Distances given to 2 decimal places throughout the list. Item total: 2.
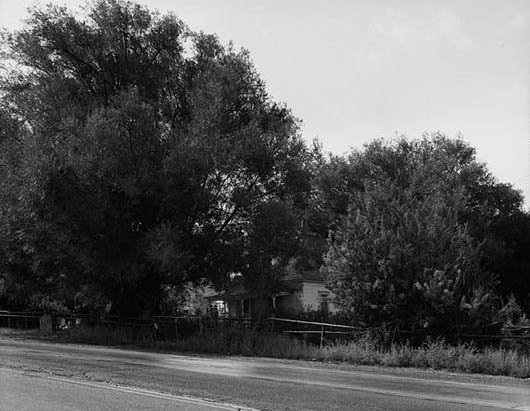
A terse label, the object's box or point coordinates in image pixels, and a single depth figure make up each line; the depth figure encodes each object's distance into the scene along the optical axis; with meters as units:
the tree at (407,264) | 20.02
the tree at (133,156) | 24.92
